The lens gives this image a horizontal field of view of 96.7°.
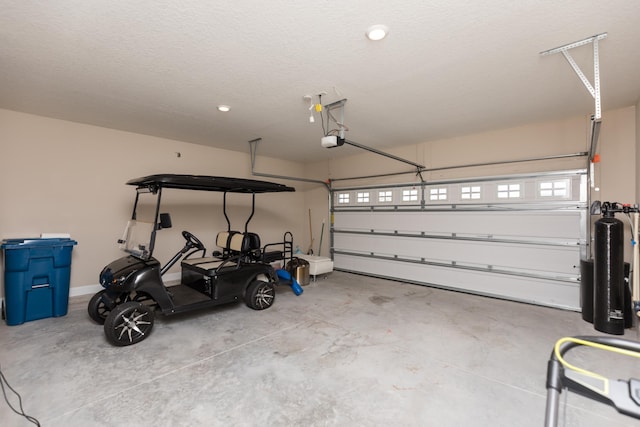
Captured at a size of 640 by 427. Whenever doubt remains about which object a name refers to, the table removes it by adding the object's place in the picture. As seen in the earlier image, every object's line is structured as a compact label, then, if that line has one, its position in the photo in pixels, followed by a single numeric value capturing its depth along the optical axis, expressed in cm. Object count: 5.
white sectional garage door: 429
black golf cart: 312
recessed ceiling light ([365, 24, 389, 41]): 223
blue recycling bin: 347
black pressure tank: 333
